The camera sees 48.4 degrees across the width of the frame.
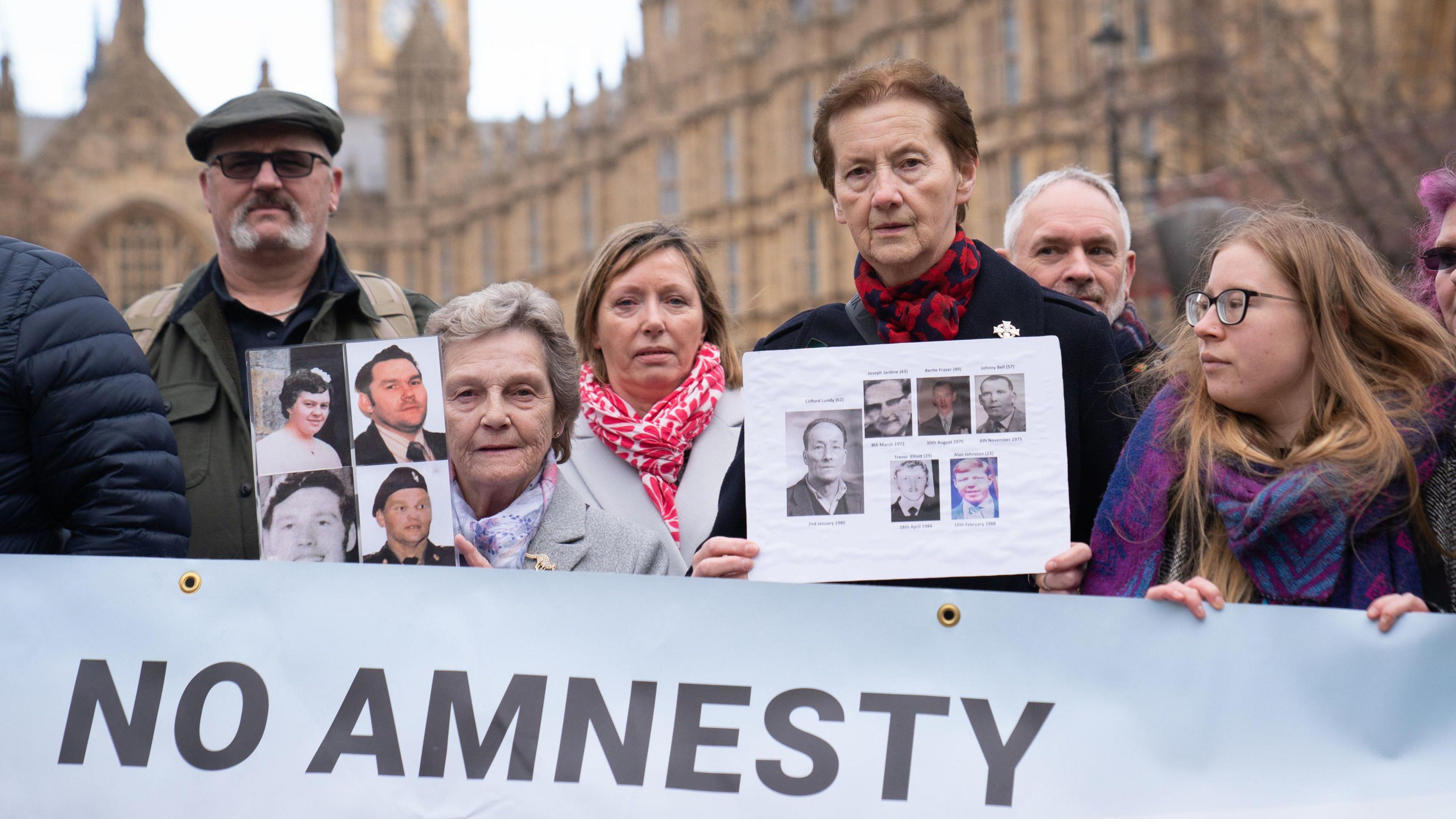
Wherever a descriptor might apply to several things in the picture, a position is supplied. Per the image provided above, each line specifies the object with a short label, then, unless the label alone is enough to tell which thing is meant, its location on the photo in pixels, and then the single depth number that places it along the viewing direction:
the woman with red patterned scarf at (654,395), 4.48
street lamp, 15.77
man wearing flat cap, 4.52
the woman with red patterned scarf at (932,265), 3.46
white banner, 3.13
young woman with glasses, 3.08
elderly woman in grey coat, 3.79
